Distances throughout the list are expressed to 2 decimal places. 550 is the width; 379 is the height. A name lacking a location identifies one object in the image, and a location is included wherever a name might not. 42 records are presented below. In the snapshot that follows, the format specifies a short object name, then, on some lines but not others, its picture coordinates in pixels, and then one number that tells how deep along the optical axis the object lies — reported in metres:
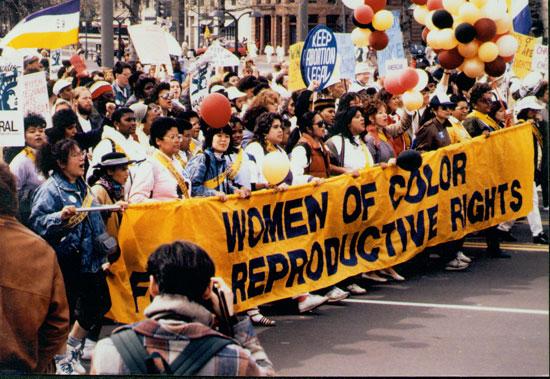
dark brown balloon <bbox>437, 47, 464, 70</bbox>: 17.17
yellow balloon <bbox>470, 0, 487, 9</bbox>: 16.49
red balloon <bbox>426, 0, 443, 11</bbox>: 17.97
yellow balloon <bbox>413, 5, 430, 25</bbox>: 19.12
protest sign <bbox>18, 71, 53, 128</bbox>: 13.81
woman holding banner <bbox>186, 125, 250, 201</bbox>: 14.52
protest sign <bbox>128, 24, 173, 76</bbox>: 24.33
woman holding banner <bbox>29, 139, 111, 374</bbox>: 11.97
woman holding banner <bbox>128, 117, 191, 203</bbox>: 13.58
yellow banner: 13.13
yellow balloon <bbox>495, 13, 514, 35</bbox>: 16.80
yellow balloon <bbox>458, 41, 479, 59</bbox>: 16.83
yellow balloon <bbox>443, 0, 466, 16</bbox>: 16.94
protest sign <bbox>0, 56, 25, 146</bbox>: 13.13
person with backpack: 6.31
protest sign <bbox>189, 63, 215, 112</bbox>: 23.69
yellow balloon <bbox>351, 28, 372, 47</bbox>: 20.85
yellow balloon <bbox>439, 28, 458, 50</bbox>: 16.89
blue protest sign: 20.61
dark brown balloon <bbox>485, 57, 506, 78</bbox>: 16.88
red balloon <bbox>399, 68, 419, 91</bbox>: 18.35
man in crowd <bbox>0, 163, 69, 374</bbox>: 8.71
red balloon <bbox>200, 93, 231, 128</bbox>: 14.12
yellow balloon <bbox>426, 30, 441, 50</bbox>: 17.01
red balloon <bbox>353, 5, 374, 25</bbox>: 20.30
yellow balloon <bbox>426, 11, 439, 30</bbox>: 17.49
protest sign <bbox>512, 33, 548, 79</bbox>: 19.56
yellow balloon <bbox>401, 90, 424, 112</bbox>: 18.44
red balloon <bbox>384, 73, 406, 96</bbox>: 18.38
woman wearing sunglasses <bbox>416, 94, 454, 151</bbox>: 18.54
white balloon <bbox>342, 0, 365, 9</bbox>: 20.31
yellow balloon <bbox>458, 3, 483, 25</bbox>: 16.53
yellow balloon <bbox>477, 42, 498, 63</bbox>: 16.59
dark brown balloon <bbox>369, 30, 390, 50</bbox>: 21.13
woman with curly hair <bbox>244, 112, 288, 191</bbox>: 15.64
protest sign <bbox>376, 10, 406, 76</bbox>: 23.35
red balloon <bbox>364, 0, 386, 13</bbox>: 20.57
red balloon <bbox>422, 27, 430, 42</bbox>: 19.17
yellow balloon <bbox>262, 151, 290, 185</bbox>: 14.20
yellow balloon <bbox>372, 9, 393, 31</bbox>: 20.54
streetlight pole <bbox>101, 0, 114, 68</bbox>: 22.99
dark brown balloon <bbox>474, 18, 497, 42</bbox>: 16.56
